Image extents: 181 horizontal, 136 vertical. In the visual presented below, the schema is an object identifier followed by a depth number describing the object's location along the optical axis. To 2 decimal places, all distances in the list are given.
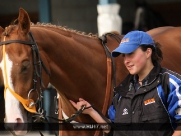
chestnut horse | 6.46
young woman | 6.17
